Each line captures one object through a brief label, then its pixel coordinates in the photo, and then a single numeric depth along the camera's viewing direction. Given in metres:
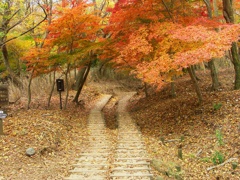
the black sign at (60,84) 13.44
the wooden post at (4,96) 10.84
